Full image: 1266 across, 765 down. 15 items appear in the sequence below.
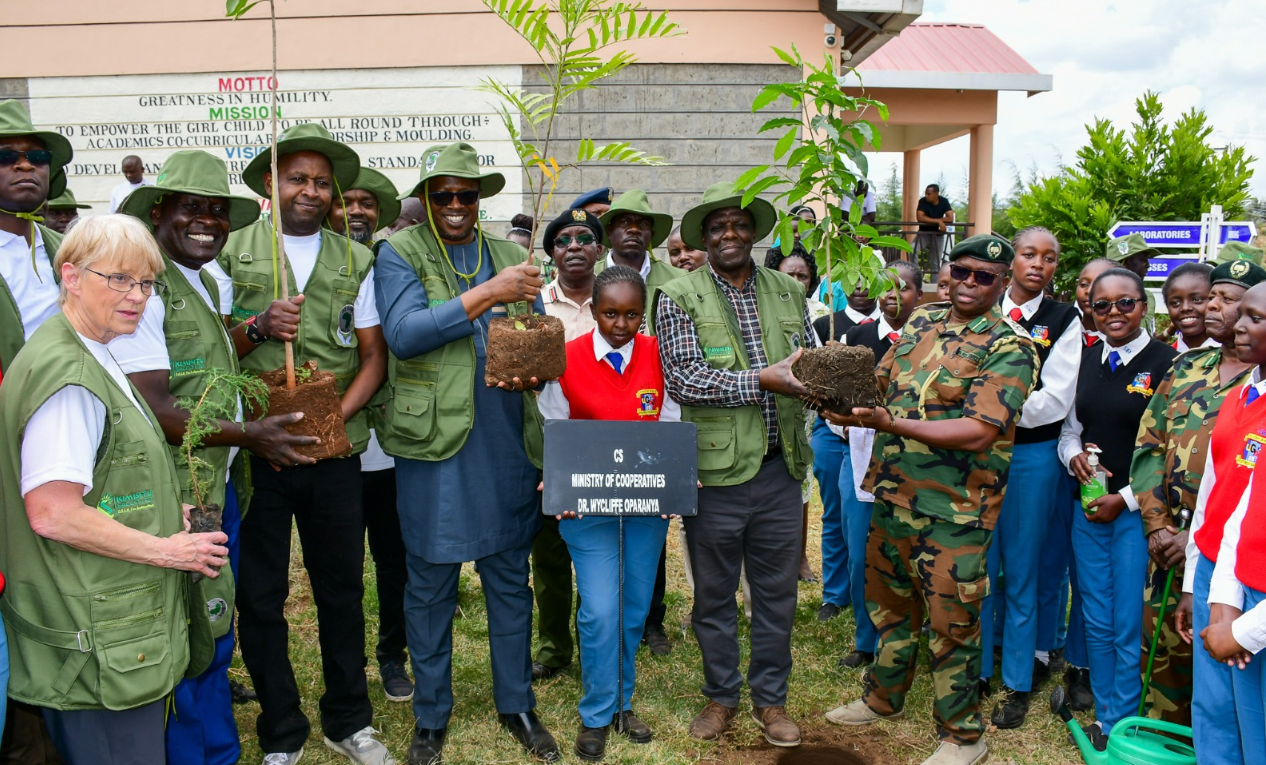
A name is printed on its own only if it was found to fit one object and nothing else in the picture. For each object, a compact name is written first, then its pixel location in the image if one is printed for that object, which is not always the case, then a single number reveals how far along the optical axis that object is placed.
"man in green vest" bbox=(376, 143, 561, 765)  3.78
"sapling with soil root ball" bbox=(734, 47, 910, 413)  3.59
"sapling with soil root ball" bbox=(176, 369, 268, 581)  2.83
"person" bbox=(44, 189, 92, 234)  6.01
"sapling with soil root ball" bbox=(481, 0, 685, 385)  3.56
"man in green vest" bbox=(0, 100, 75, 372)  3.20
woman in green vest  2.39
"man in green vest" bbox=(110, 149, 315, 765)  3.19
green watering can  3.35
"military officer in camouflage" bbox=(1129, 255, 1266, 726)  3.56
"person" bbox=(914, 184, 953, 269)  14.95
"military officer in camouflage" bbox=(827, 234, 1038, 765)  3.76
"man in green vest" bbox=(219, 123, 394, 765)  3.77
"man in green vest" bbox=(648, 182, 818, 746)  4.05
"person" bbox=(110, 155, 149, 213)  9.14
